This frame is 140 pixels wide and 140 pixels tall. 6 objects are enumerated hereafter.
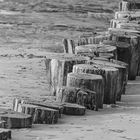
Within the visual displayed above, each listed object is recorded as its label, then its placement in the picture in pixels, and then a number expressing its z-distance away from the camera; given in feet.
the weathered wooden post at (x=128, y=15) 60.63
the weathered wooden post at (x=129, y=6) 72.28
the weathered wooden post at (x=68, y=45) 50.29
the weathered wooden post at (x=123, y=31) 48.35
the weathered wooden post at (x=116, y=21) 56.80
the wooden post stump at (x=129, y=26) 52.22
